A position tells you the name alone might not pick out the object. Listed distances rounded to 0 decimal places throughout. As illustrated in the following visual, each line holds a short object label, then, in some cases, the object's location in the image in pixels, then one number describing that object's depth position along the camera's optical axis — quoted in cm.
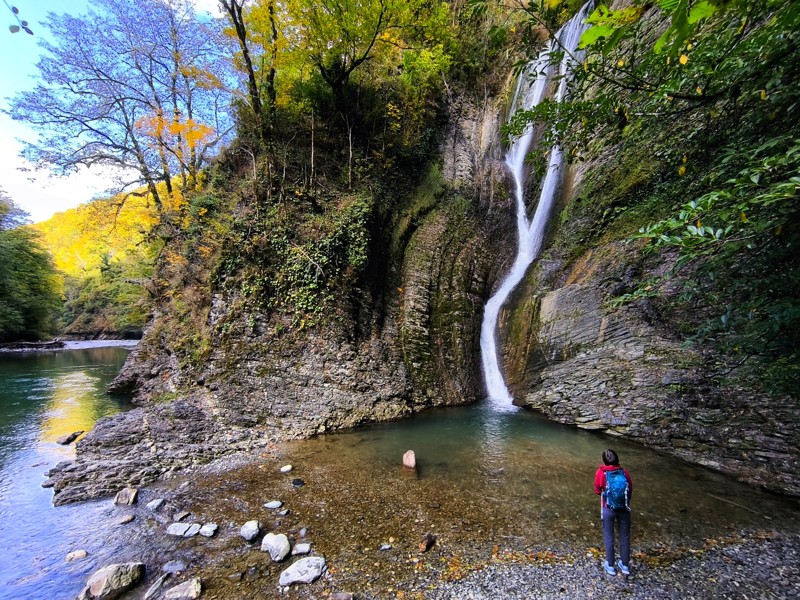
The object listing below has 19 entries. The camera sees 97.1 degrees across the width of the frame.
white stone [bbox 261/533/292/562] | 417
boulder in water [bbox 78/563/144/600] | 364
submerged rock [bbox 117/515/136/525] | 485
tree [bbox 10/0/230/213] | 1261
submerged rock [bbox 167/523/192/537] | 459
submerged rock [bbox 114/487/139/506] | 531
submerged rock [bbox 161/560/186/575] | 398
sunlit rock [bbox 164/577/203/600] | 362
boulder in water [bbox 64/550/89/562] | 424
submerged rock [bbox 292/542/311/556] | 425
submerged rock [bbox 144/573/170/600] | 367
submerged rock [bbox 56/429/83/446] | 765
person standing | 376
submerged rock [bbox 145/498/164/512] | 516
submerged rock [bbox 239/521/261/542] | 446
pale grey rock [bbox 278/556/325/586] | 384
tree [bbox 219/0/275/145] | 884
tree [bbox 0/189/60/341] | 2364
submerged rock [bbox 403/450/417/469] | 634
